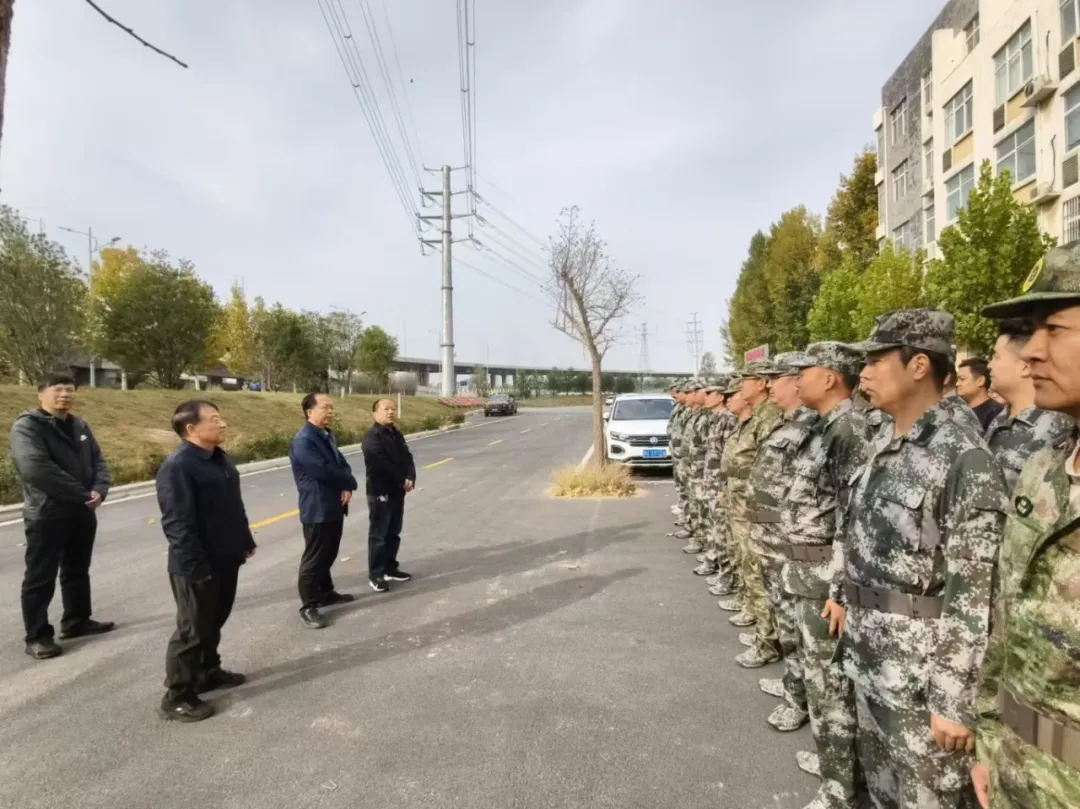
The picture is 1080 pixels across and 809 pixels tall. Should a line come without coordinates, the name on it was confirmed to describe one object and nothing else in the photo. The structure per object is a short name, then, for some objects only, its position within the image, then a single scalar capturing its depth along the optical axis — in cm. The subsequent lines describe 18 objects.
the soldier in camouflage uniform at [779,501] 334
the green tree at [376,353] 4488
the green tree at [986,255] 1294
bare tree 1271
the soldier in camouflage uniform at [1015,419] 302
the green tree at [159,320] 2606
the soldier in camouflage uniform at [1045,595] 129
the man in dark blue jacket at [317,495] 502
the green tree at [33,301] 1941
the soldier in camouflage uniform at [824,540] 263
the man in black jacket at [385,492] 584
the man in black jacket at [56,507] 448
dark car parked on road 4591
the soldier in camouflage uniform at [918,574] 178
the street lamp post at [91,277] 3090
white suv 1317
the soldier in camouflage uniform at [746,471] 439
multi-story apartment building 1625
